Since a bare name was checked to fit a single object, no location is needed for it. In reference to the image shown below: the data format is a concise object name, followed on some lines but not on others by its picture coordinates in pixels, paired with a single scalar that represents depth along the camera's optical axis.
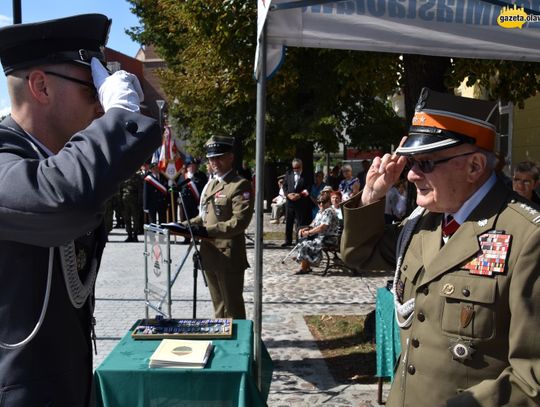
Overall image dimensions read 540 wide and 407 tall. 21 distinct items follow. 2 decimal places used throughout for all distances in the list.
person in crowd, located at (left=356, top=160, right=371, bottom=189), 16.32
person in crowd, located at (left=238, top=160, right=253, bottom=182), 19.45
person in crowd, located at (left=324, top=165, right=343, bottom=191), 22.08
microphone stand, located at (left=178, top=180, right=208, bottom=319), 5.43
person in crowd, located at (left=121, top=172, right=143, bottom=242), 15.24
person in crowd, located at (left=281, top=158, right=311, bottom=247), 13.81
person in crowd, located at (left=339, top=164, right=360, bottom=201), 12.19
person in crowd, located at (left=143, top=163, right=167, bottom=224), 14.76
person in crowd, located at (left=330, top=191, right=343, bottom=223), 11.33
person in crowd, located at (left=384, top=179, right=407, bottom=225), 11.50
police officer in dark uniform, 1.36
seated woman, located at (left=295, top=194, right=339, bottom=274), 10.70
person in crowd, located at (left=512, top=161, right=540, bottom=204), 5.42
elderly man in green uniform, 1.83
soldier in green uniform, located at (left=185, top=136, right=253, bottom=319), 5.59
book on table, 3.08
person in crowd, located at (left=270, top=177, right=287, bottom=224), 19.89
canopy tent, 3.71
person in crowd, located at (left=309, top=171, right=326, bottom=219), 14.53
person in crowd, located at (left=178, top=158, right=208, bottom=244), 13.53
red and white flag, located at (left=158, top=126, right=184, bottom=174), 10.33
